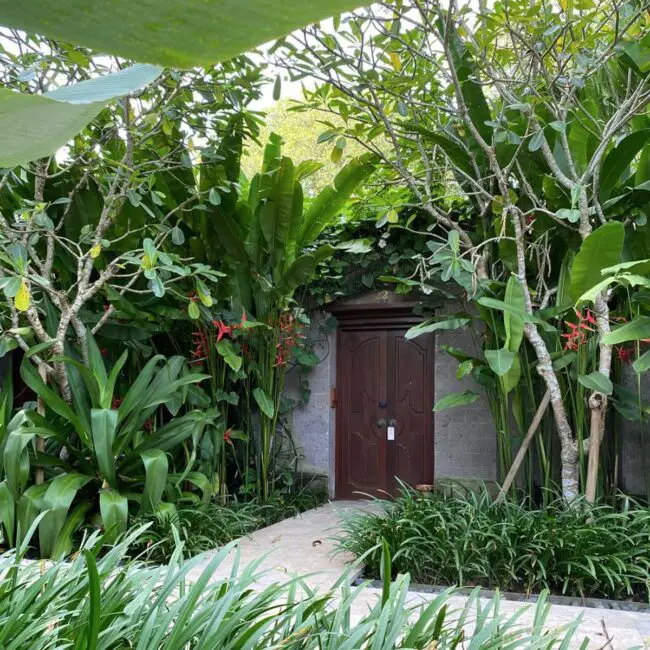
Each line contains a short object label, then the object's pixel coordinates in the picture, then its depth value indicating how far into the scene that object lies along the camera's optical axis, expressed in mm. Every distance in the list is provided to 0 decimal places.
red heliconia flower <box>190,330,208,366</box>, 4430
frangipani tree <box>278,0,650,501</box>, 3047
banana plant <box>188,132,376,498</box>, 4180
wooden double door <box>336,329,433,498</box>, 5219
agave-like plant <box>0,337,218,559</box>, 3170
